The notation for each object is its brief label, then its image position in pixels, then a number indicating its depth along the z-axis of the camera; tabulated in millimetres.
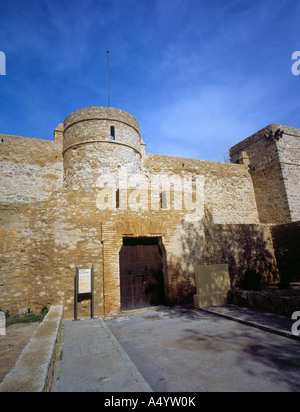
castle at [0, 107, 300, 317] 6094
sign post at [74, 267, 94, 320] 5926
